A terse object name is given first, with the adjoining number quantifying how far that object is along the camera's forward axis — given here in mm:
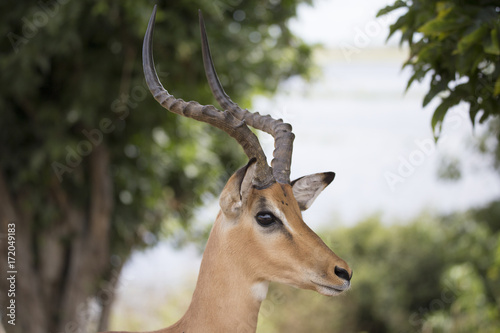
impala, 6281
